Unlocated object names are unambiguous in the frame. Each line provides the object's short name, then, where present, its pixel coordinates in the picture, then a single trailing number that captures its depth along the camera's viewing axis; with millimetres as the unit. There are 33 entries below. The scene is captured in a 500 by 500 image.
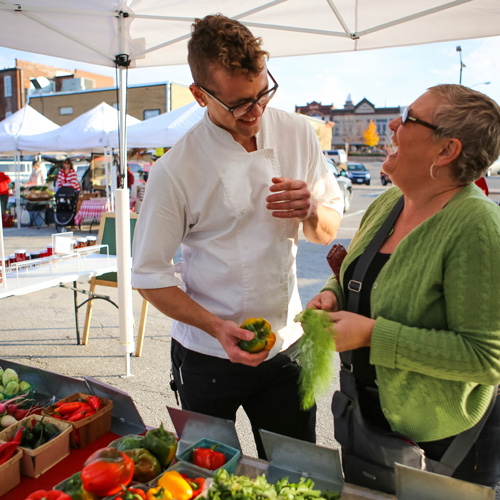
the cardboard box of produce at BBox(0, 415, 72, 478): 1693
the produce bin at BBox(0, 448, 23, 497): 1606
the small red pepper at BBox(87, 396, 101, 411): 1995
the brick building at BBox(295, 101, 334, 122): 71312
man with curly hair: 1604
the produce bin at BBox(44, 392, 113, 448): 1865
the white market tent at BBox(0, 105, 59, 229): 12720
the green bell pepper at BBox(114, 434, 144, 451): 1688
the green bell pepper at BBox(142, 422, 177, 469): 1664
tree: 56281
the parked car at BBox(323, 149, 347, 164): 33094
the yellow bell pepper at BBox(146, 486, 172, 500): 1399
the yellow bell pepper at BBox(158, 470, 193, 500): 1446
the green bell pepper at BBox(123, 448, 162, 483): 1562
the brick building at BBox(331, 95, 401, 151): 67231
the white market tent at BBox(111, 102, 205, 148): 10211
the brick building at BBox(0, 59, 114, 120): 37250
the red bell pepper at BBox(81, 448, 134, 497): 1411
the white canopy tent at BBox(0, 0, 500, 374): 3221
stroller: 12609
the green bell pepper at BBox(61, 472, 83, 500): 1421
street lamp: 26186
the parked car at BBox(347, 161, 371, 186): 30975
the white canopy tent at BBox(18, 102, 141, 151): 11641
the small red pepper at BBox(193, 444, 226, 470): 1607
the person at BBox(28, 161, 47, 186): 16359
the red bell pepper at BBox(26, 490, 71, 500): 1367
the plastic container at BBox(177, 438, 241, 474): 1608
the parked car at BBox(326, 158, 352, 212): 15869
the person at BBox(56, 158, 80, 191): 13438
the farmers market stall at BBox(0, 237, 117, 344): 3828
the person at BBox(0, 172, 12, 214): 11706
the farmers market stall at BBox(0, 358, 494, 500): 1384
